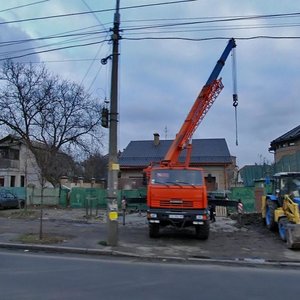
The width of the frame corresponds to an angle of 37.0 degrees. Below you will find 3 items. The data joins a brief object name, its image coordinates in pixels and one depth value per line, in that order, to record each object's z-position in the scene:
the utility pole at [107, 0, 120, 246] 14.00
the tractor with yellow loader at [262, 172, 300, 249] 14.35
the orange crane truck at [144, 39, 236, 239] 15.92
